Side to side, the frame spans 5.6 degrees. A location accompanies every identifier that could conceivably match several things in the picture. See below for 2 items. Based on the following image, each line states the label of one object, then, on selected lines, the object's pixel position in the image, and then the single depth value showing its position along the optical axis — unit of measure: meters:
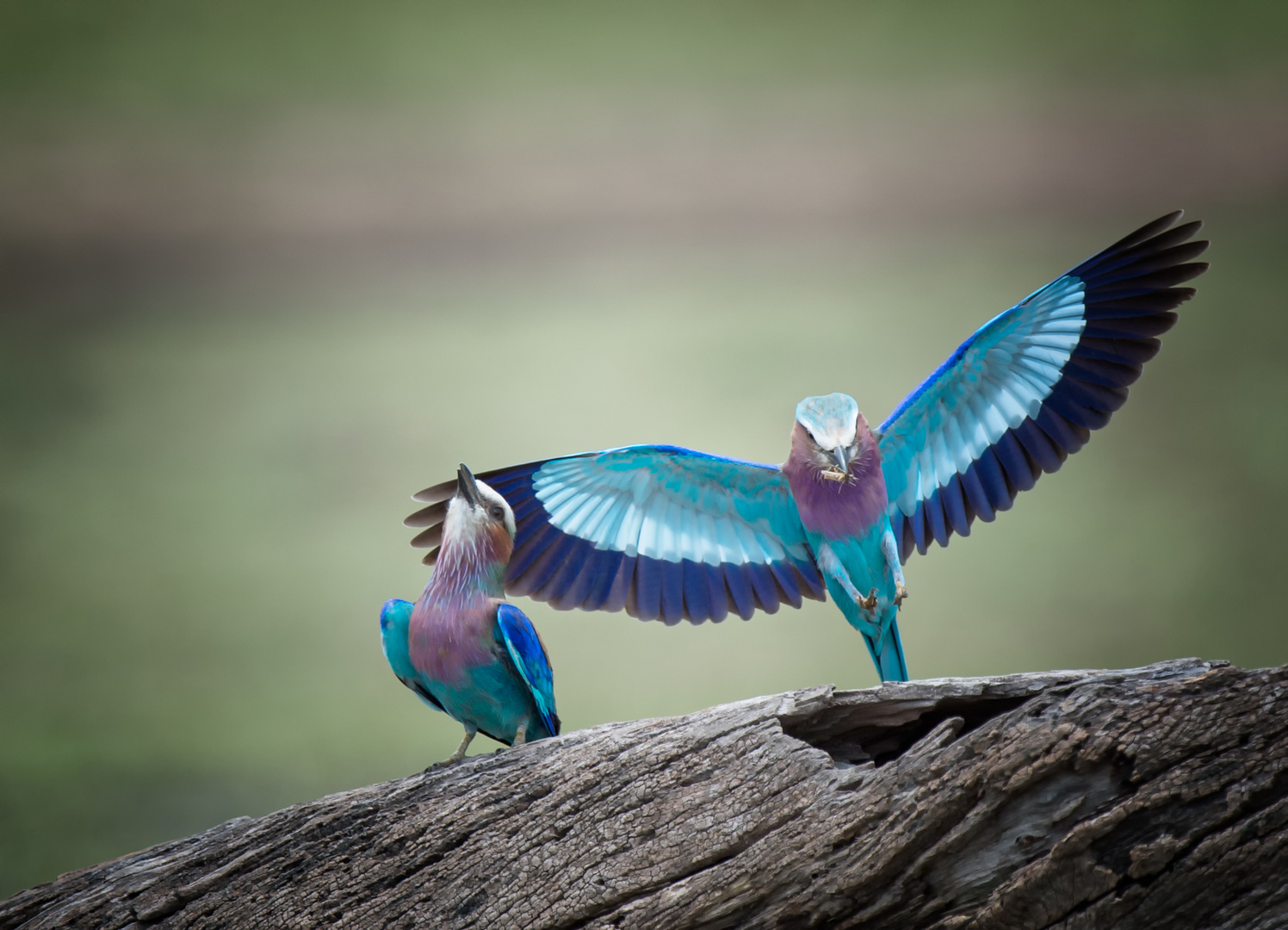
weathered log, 7.08
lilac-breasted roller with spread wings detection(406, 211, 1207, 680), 7.27
